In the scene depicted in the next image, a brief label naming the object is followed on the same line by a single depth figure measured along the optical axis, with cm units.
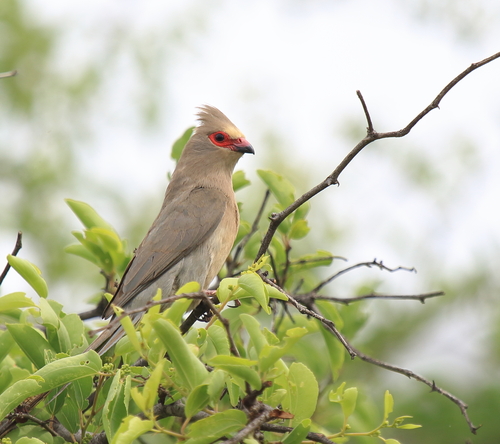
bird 931
